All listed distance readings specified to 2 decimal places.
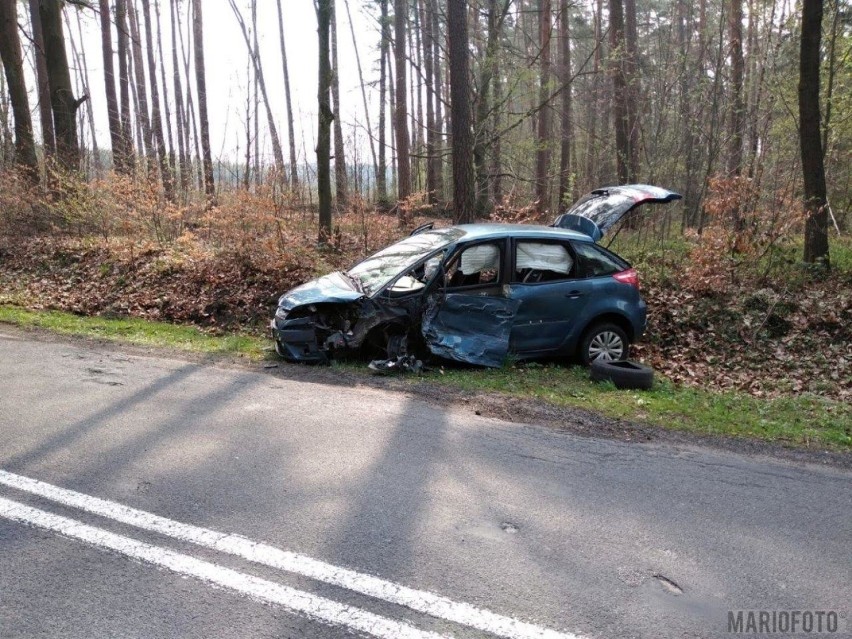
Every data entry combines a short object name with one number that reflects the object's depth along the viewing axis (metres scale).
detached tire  7.31
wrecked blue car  7.54
